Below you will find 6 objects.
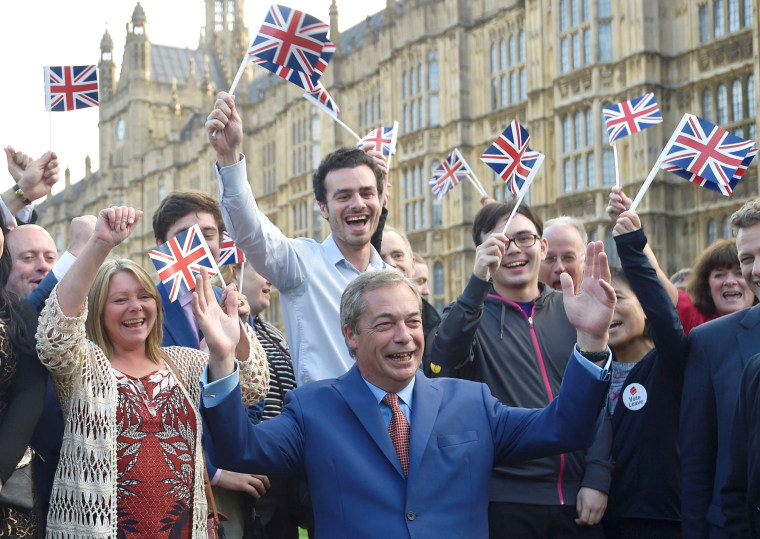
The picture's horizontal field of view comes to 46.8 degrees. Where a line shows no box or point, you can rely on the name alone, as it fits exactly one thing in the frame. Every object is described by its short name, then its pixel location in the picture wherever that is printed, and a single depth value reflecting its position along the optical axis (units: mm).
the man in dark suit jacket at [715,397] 3266
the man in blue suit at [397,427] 2729
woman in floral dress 3086
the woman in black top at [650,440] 3621
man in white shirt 3752
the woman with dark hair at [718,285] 4914
